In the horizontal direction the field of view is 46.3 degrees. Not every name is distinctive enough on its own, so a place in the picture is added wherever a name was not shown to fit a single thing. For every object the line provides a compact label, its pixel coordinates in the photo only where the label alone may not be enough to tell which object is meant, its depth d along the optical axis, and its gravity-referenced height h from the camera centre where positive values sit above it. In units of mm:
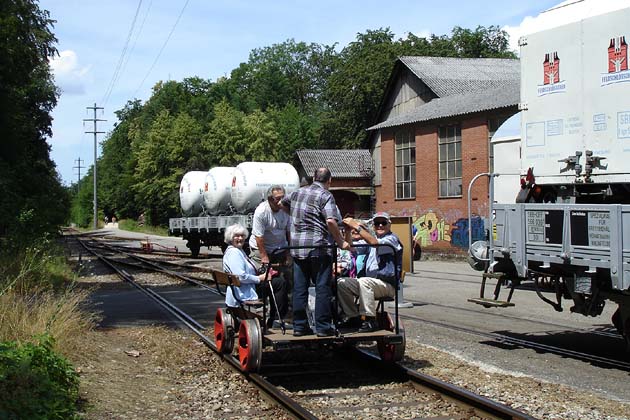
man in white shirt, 8273 -1
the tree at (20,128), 20766 +3540
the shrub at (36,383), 5258 -1201
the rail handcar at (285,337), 7438 -1103
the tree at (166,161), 67875 +6518
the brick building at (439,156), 29625 +3260
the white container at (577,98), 8453 +1614
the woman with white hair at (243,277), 8133 -536
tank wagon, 27484 +1343
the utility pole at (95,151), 93300 +9986
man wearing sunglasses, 7859 -654
